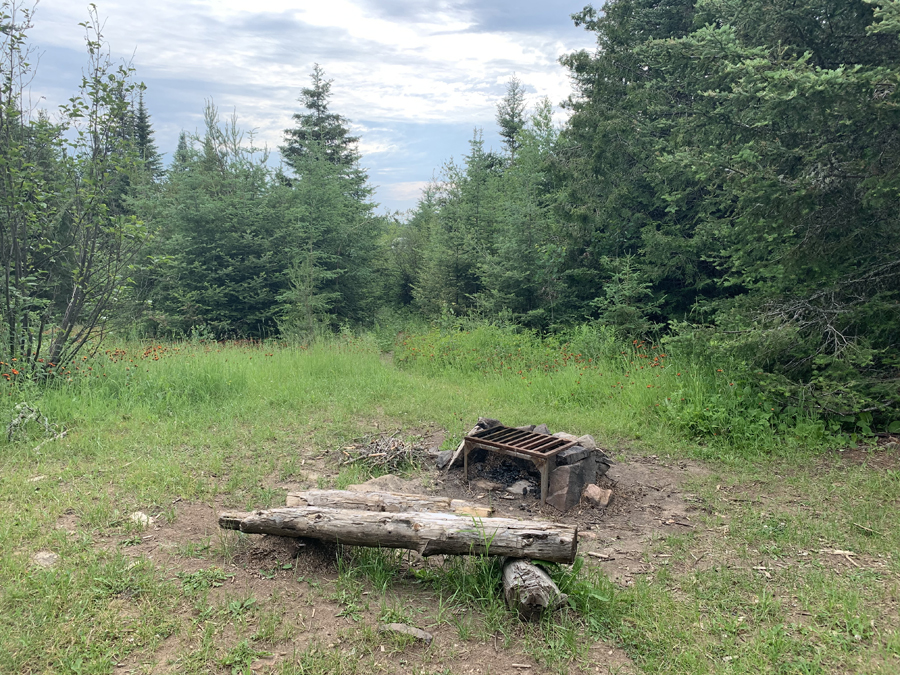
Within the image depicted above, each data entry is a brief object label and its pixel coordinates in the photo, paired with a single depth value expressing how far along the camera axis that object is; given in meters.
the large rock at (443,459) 5.16
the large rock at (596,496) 4.41
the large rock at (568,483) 4.39
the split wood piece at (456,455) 5.11
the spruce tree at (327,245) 14.59
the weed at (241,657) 2.42
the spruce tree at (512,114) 23.81
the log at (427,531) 2.95
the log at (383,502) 3.63
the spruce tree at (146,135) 29.68
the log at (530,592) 2.79
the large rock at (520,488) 4.66
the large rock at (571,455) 4.53
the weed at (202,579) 3.01
